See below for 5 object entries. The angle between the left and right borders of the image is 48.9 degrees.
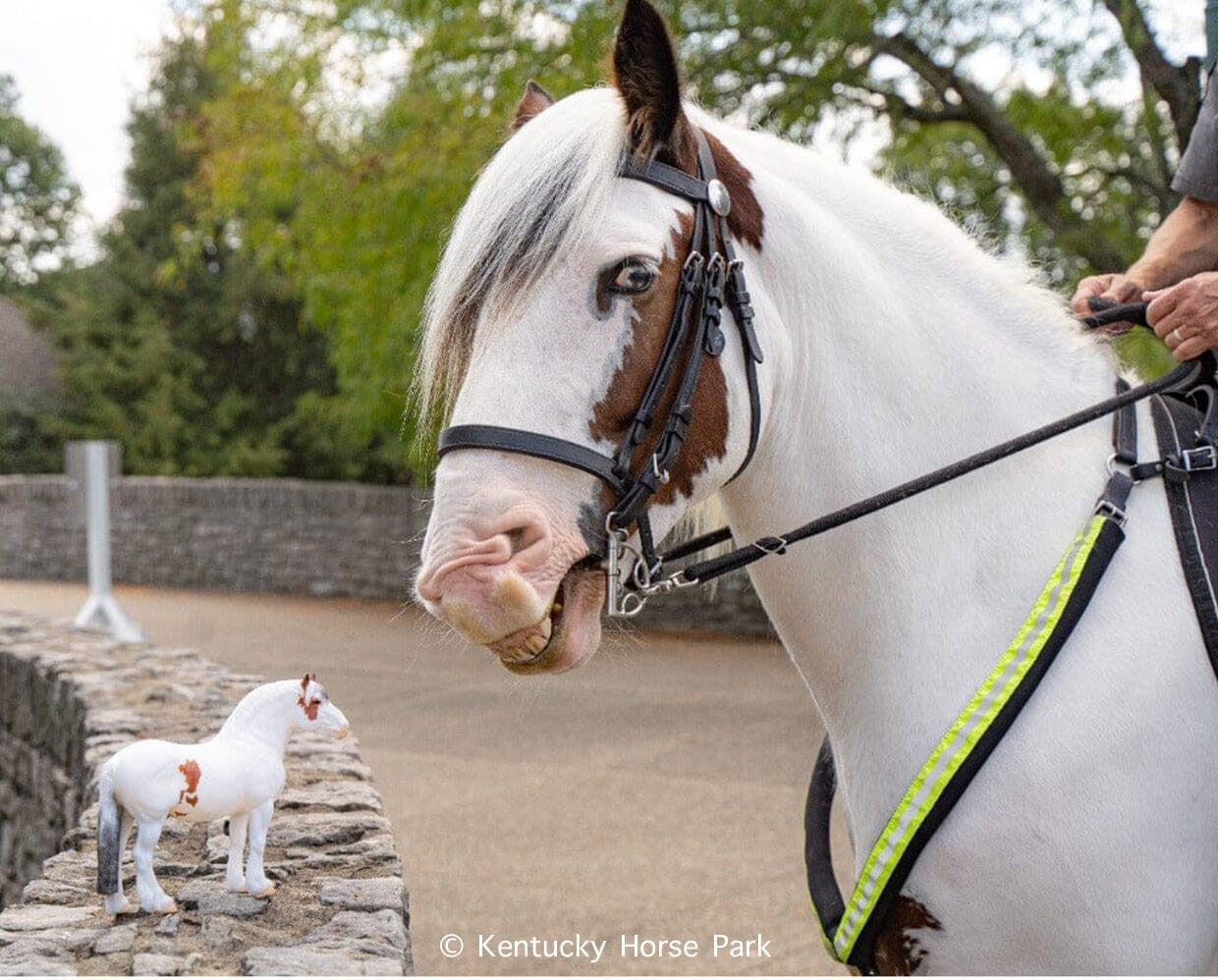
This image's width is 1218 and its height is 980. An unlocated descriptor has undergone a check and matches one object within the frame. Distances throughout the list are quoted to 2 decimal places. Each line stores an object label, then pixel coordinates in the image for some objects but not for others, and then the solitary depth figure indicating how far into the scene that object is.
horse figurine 2.33
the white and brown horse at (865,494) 1.90
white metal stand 10.41
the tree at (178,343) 26.30
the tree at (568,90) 9.89
